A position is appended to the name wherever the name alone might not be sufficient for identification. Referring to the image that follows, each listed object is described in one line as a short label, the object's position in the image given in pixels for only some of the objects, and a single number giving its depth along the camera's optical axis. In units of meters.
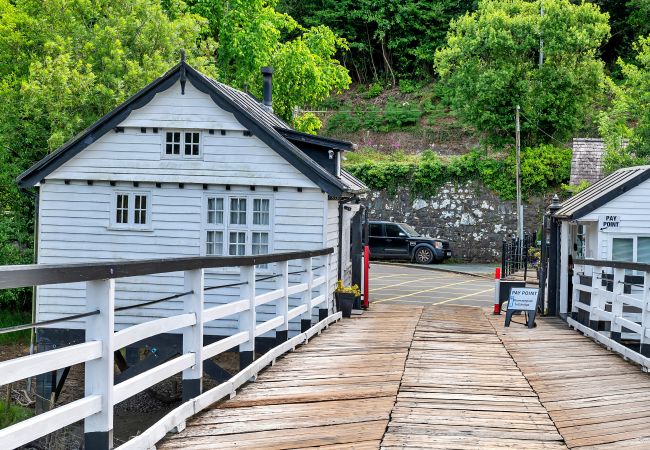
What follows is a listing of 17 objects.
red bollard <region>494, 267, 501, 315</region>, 21.36
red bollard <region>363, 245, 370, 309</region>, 21.84
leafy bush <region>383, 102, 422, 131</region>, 53.59
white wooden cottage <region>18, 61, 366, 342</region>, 20.75
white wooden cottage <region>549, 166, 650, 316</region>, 20.48
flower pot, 19.38
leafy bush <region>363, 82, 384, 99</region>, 59.34
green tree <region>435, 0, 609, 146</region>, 41.16
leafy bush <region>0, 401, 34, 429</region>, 20.59
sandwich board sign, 17.64
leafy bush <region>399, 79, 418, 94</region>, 58.60
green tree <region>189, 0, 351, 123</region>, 36.88
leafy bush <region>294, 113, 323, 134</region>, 38.72
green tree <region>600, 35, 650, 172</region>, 30.27
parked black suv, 39.34
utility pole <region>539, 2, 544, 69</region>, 41.38
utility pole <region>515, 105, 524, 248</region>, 38.75
